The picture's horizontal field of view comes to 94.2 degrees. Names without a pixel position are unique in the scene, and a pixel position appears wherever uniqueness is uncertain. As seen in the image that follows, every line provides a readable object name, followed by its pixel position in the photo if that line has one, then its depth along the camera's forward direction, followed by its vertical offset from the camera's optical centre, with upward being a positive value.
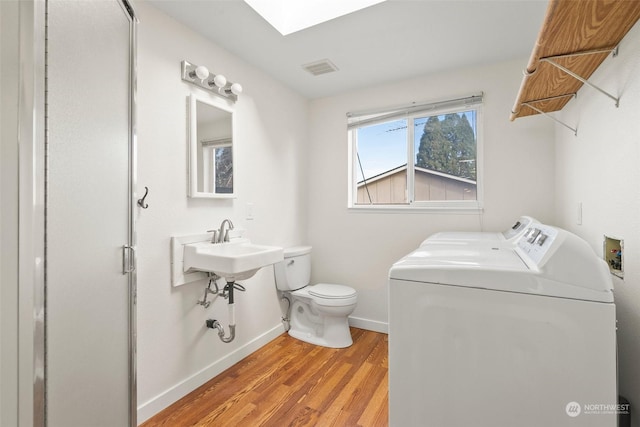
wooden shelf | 0.91 +0.65
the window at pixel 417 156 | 2.53 +0.56
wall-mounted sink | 1.68 -0.25
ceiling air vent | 2.33 +1.21
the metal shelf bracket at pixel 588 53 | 1.16 +0.63
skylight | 1.73 +1.26
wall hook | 1.59 +0.08
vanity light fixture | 1.85 +0.90
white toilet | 2.47 -0.74
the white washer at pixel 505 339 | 0.91 -0.42
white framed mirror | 1.90 +0.46
